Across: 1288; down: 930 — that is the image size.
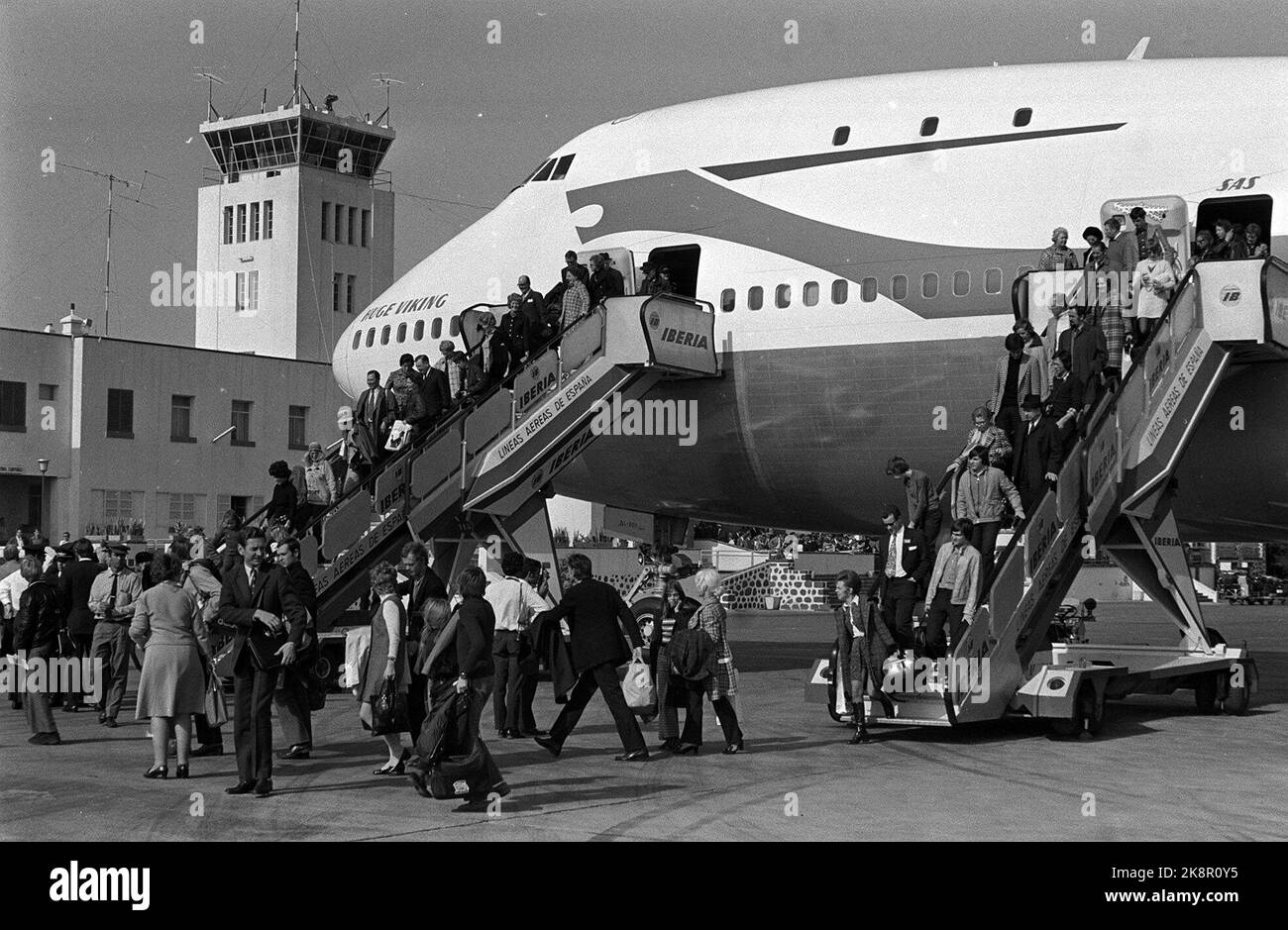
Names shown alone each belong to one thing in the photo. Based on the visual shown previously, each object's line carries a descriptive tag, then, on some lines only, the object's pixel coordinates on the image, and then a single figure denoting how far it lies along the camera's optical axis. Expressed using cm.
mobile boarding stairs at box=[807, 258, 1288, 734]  1462
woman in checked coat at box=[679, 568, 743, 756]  1390
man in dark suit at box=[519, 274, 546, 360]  2059
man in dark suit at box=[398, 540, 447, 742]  1344
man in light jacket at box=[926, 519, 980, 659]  1500
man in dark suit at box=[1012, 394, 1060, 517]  1586
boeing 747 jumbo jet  1758
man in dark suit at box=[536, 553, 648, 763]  1348
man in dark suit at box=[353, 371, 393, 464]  2123
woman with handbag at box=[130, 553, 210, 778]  1209
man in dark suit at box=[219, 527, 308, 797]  1162
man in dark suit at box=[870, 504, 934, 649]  1576
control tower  9031
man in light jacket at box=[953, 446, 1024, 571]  1594
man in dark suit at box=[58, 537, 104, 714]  1738
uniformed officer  1659
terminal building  5378
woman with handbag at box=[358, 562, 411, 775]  1203
